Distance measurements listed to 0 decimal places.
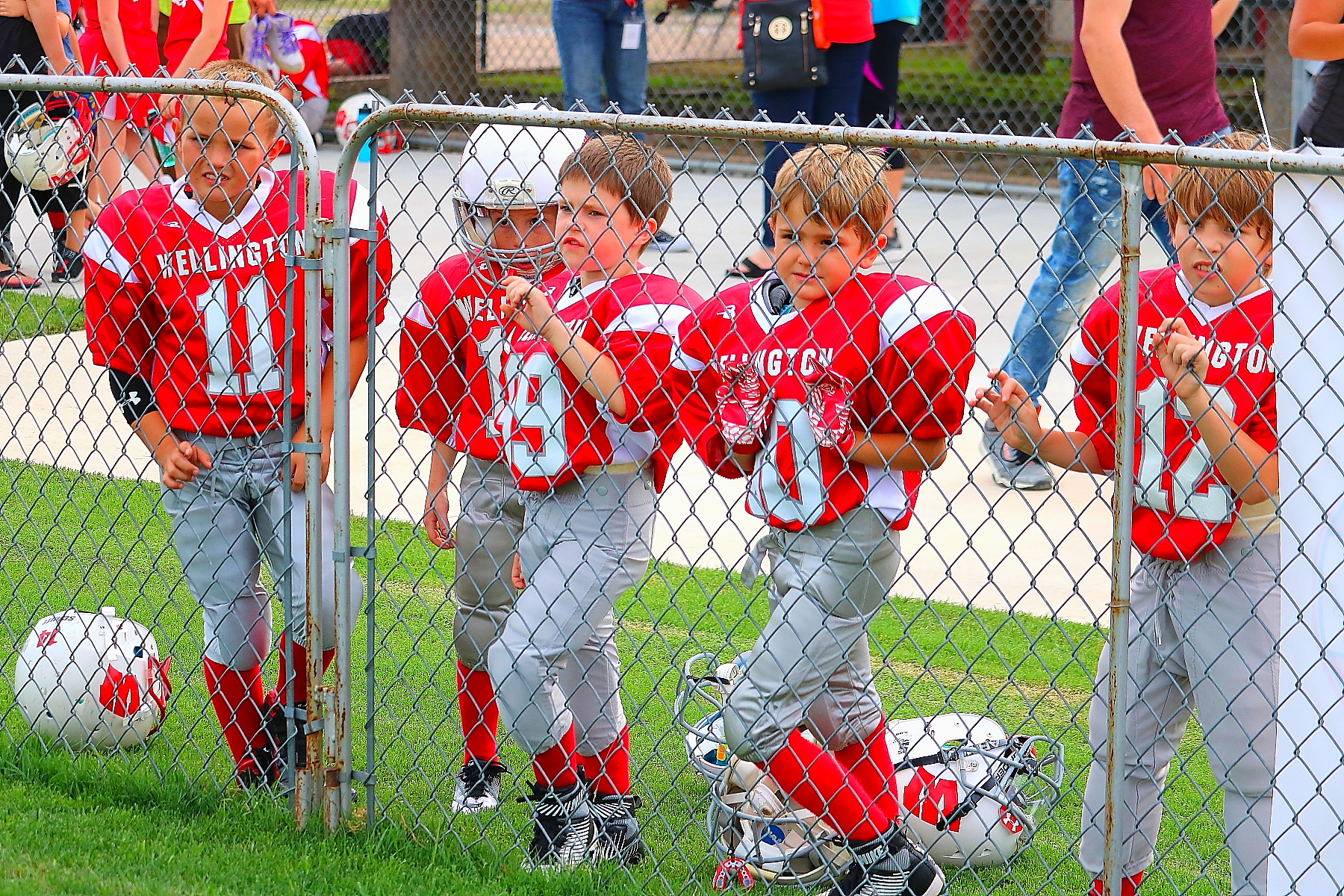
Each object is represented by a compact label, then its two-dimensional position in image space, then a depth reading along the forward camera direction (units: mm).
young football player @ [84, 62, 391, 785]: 6051
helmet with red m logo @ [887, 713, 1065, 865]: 5898
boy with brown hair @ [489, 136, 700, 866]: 5562
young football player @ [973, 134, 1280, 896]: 4918
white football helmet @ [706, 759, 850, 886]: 5676
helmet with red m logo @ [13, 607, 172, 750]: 6656
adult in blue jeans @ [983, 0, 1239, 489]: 8711
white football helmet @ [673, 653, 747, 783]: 6102
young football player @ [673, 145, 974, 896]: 5152
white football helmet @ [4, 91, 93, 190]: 7715
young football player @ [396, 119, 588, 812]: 5922
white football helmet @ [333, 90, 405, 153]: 20719
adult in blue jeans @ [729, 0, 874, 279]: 13633
